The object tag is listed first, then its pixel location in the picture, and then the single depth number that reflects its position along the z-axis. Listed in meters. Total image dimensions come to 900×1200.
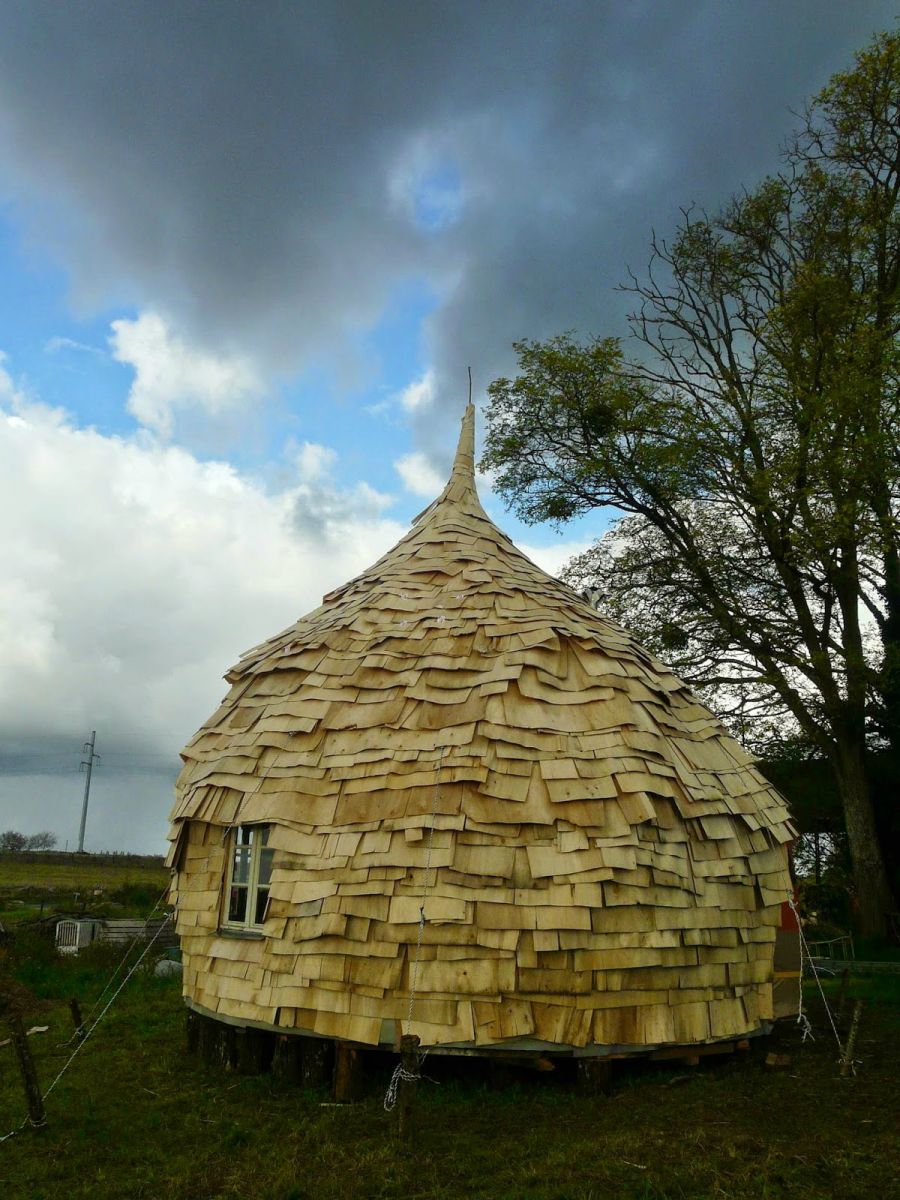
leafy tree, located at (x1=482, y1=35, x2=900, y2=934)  15.45
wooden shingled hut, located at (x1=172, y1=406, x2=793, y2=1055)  6.92
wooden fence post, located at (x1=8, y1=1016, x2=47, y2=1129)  6.51
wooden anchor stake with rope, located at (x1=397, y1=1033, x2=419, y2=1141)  6.10
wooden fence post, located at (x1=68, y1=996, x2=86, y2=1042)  9.55
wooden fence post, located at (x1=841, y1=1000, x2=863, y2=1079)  7.60
